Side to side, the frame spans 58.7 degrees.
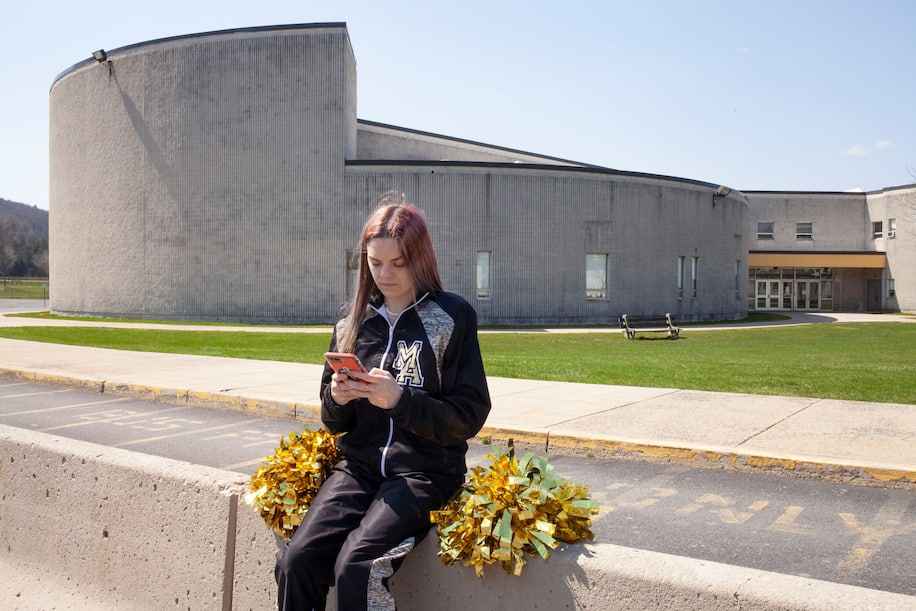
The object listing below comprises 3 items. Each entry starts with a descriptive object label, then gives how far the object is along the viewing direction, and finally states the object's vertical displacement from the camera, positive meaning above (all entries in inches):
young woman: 119.6 -21.4
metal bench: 1022.4 -50.0
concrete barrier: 98.7 -42.0
